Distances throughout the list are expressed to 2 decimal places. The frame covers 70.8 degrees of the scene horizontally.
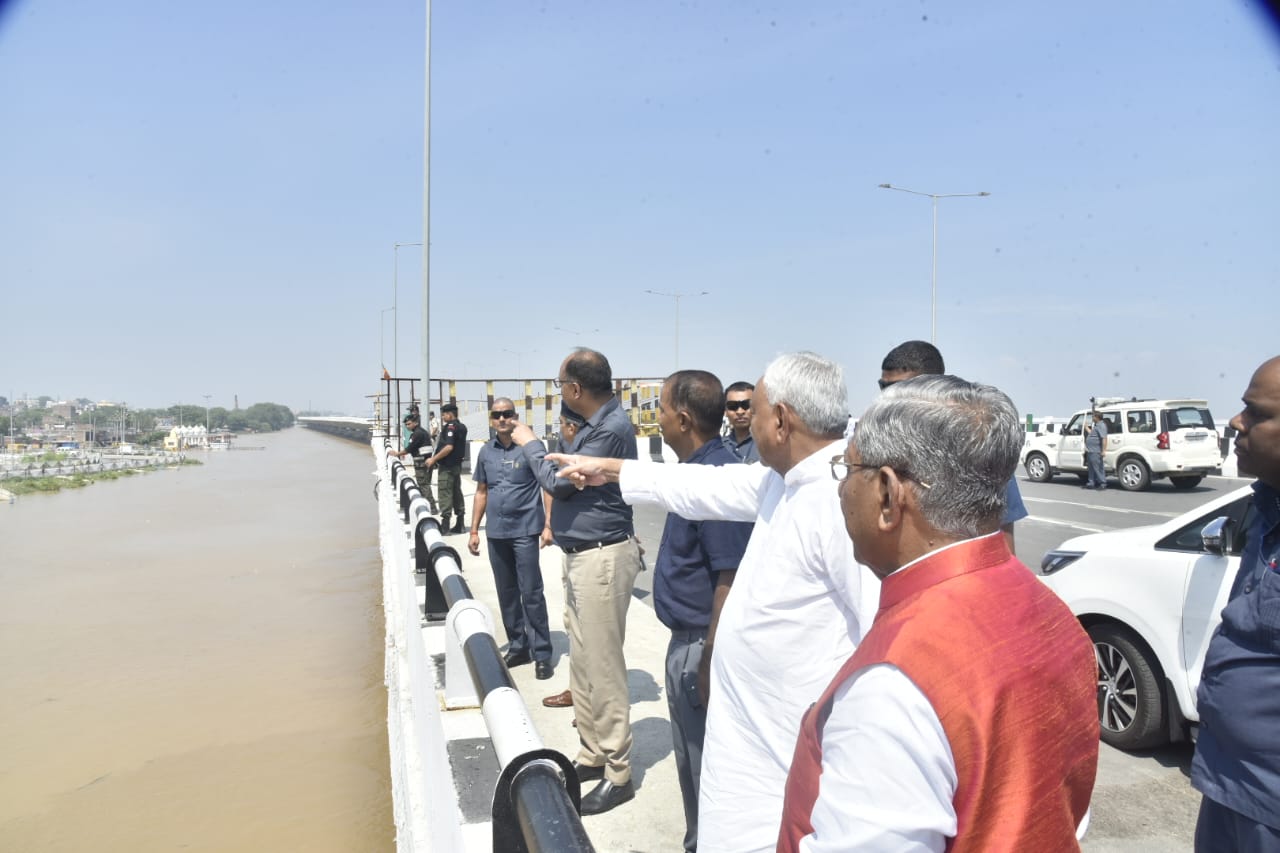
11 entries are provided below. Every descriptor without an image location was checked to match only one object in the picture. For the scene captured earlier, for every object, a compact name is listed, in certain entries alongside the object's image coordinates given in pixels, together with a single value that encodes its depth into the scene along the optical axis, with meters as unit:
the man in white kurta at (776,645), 2.08
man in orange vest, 1.13
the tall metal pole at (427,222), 14.59
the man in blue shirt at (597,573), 4.12
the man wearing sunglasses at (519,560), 6.21
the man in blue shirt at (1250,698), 2.20
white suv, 19.50
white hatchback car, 4.52
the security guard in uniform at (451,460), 12.06
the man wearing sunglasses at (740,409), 4.82
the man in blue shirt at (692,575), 3.06
